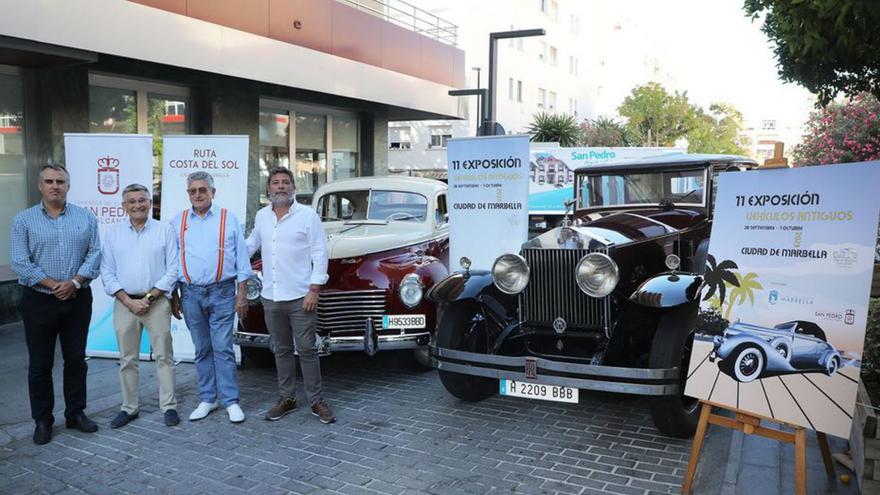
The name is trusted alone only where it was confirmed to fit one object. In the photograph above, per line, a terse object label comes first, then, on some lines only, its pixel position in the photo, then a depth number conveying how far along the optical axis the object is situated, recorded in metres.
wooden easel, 3.35
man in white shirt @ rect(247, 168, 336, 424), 4.95
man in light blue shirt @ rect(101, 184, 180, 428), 4.98
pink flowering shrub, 13.16
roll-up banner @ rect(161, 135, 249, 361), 6.46
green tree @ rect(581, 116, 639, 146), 31.72
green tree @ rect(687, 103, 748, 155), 52.22
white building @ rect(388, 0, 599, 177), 31.67
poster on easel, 3.24
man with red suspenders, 5.05
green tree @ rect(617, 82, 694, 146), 44.44
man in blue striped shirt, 4.55
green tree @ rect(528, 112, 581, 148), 25.64
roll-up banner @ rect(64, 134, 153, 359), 6.34
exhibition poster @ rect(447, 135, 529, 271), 6.11
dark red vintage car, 5.79
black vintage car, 4.46
